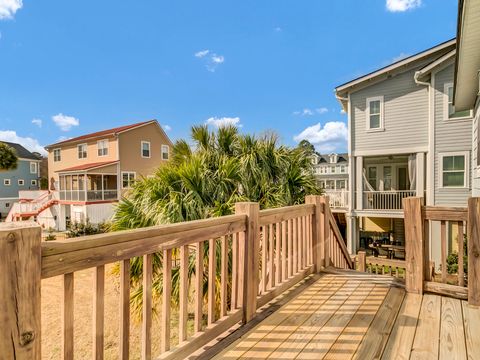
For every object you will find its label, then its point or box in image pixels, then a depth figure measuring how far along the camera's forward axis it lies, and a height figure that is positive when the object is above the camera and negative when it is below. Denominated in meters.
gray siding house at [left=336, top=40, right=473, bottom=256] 9.94 +1.62
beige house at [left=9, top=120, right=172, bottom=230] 19.39 +0.80
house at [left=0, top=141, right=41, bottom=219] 27.92 +0.06
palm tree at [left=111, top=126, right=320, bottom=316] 4.71 -0.10
